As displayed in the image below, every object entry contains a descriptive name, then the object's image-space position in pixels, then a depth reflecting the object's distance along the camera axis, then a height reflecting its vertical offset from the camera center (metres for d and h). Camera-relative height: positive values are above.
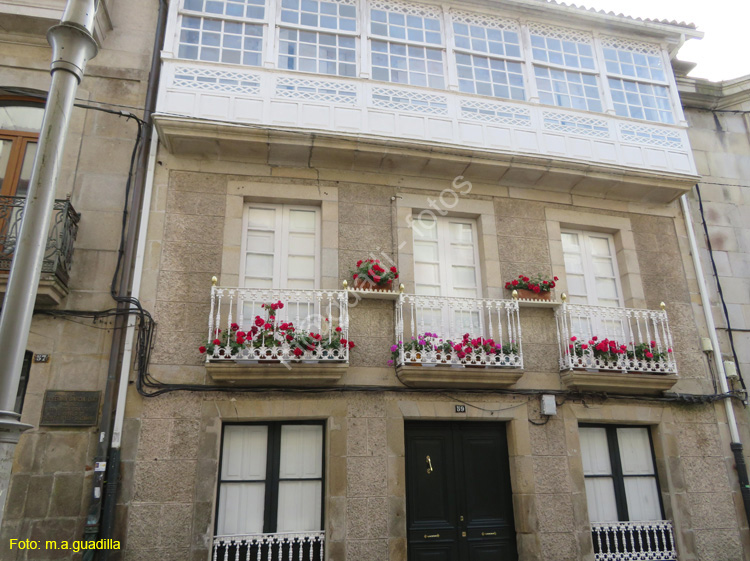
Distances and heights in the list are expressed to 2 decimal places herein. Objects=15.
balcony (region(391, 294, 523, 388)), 7.12 +1.73
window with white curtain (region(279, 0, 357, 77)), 8.34 +6.64
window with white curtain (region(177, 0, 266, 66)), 8.11 +6.56
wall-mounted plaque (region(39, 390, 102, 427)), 6.37 +0.84
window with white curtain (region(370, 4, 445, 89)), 8.59 +6.69
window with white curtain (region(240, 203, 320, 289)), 7.69 +3.24
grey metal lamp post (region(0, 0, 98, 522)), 2.81 +1.54
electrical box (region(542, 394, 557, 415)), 7.47 +0.93
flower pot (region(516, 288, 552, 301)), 7.94 +2.54
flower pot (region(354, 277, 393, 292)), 7.43 +2.54
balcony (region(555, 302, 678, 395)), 7.56 +1.70
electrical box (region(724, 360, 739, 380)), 8.33 +1.51
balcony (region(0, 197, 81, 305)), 6.40 +2.80
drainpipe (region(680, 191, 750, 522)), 7.82 +1.58
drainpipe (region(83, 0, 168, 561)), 6.02 +1.41
